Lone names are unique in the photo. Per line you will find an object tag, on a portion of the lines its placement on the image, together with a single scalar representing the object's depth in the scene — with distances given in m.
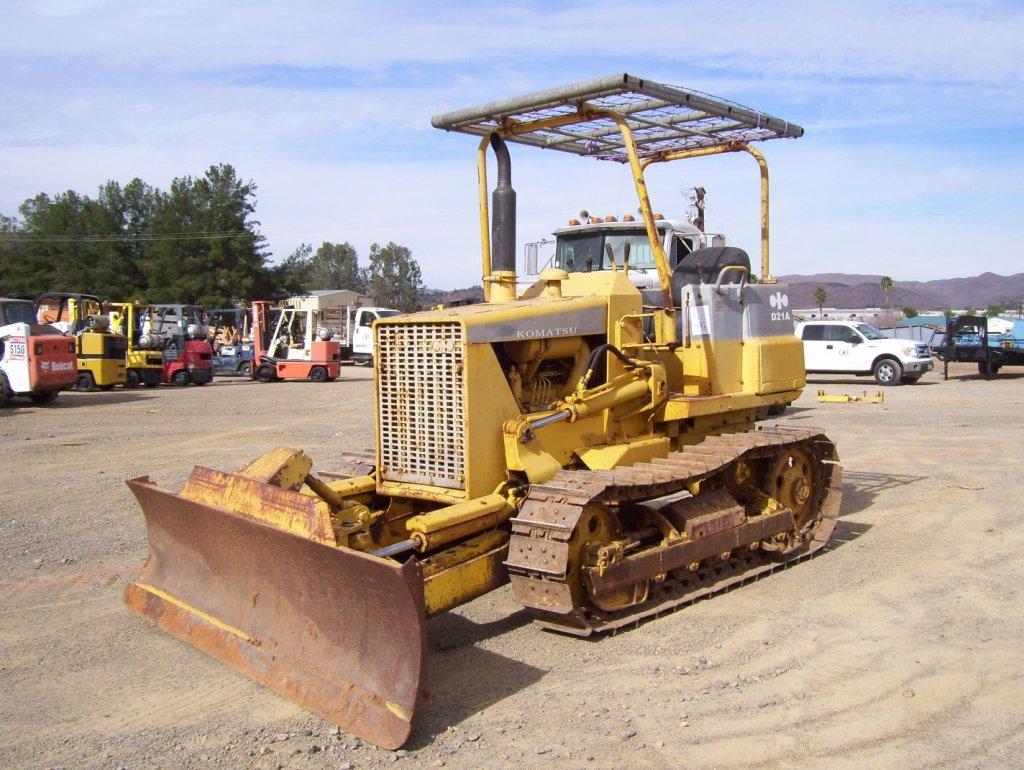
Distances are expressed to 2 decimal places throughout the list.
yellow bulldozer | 4.91
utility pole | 10.70
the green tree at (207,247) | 49.03
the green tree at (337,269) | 94.31
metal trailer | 25.42
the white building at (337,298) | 53.82
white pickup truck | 23.36
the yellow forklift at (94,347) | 23.33
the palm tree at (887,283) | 96.19
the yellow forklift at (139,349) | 25.58
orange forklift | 28.23
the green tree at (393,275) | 82.62
